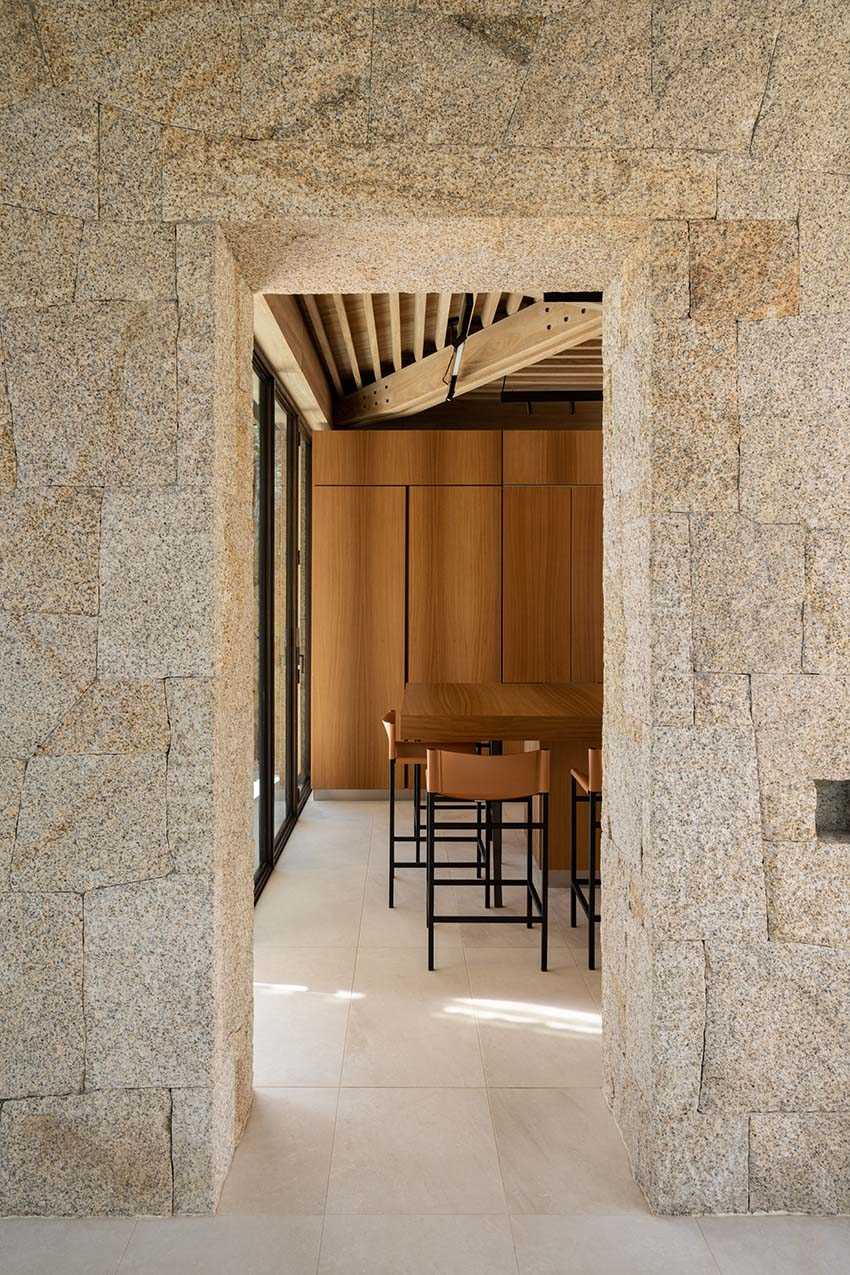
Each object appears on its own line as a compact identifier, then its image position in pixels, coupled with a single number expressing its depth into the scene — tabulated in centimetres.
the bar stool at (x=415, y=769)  385
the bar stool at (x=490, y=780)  313
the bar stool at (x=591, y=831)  317
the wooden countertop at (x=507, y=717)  348
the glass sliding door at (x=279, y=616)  411
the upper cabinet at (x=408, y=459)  587
